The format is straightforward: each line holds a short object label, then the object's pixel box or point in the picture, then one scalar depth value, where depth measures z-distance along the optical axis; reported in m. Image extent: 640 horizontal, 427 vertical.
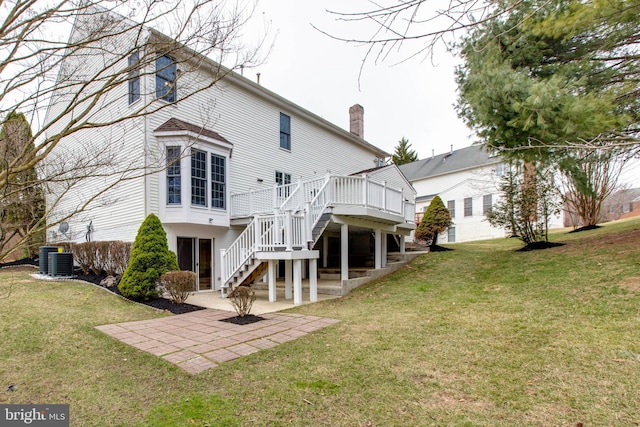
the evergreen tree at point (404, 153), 39.09
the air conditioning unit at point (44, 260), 10.87
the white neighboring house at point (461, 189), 22.34
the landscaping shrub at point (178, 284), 7.80
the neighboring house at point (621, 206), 22.22
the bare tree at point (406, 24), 2.55
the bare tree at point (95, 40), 2.65
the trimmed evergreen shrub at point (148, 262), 7.97
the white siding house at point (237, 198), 8.94
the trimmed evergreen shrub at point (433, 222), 14.73
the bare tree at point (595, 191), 14.18
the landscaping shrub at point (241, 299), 6.36
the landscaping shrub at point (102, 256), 9.47
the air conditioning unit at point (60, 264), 10.25
